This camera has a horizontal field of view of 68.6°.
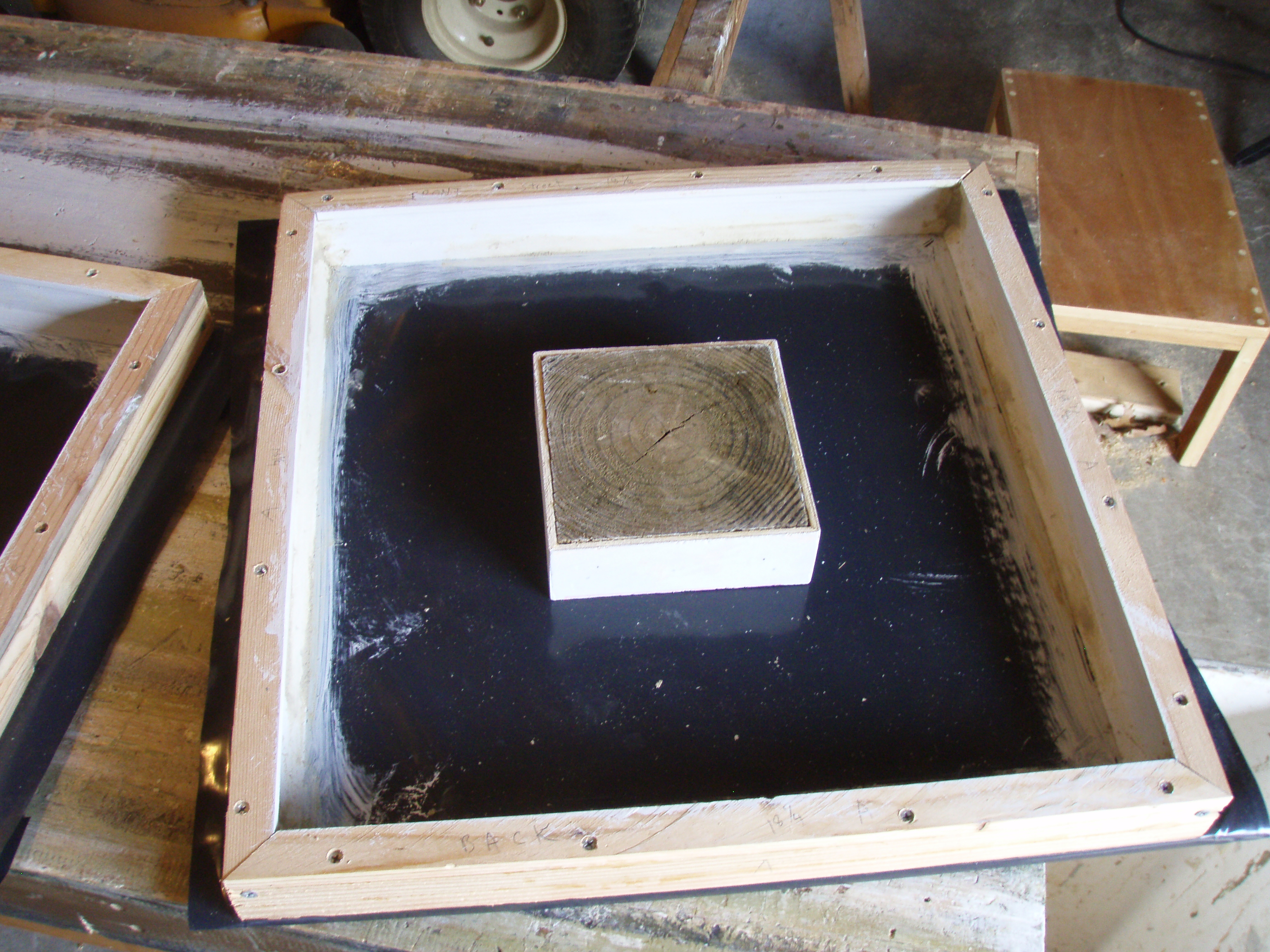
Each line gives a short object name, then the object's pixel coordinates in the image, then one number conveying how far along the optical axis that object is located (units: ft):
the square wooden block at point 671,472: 2.74
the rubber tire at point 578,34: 6.91
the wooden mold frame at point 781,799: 2.25
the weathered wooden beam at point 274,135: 4.13
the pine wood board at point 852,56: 6.95
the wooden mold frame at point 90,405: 2.64
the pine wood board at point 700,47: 4.80
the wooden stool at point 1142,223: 5.37
